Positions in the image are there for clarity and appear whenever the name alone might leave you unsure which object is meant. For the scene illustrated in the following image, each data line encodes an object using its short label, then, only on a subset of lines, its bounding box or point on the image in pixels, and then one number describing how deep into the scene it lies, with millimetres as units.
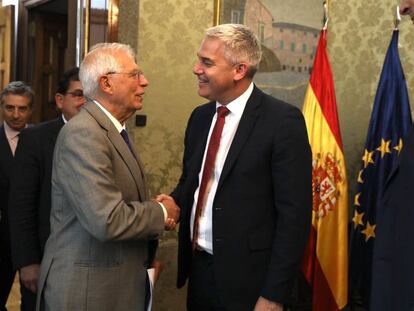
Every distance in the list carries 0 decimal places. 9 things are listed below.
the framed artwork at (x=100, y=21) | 2715
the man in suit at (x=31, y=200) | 2006
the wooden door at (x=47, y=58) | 4305
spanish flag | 2865
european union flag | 2807
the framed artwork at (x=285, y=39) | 3260
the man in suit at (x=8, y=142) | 2504
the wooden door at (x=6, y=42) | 4211
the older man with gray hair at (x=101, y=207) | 1468
